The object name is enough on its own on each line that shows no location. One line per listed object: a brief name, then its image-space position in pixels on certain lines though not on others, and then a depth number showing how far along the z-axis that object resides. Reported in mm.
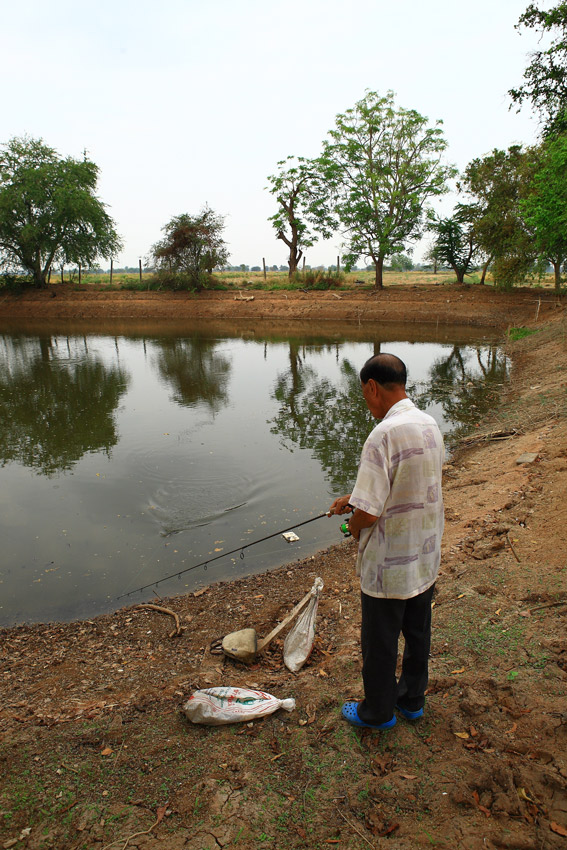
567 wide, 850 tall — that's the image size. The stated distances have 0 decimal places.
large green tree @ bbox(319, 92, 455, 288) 32719
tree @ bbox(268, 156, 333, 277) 37531
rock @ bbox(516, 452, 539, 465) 6262
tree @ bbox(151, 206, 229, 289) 37438
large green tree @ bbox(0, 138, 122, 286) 36156
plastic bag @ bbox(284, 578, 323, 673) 3381
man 2166
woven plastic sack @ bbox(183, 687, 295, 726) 2658
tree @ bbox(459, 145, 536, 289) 26328
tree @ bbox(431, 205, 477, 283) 32812
